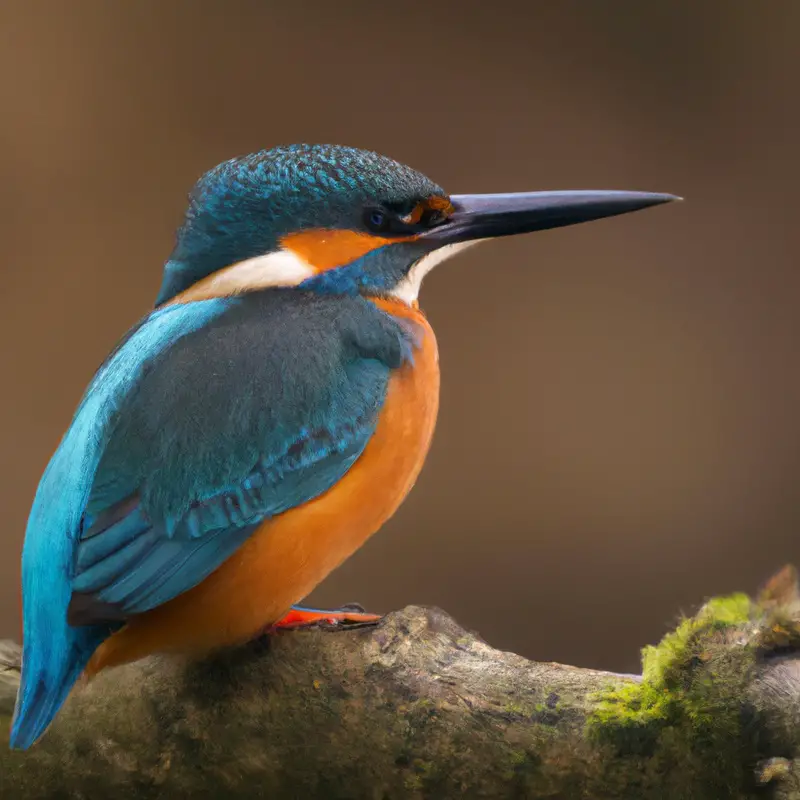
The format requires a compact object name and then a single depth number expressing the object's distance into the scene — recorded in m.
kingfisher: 2.72
